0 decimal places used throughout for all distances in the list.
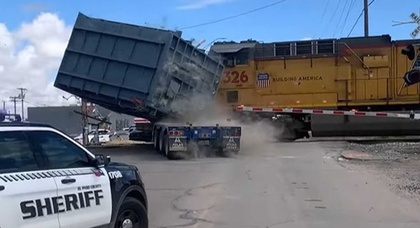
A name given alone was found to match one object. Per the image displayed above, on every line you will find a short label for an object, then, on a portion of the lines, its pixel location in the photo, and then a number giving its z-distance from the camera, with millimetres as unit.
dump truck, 19500
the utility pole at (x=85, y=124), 28497
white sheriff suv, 5215
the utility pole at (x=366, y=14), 35584
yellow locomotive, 25031
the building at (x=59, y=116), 54806
